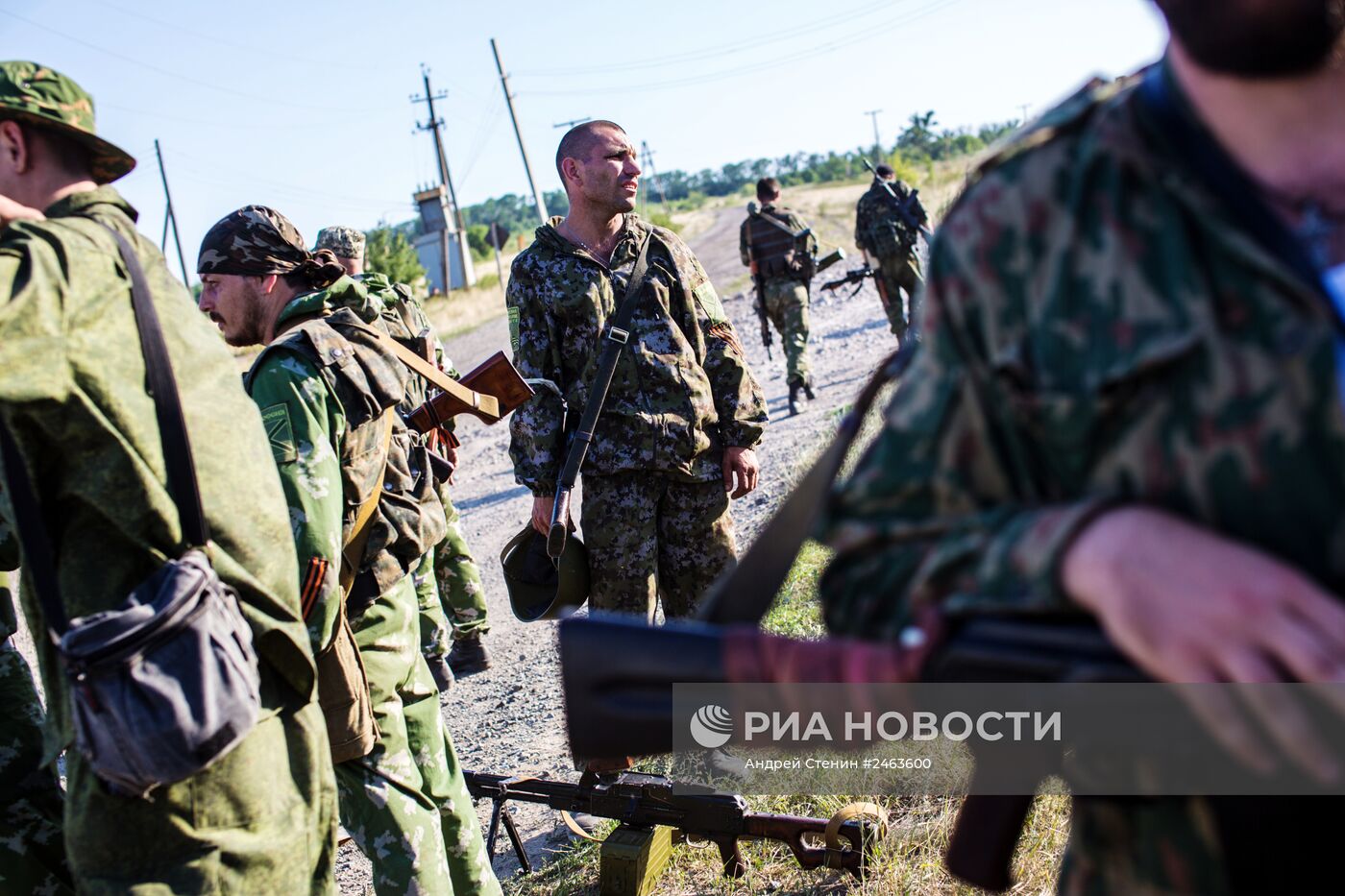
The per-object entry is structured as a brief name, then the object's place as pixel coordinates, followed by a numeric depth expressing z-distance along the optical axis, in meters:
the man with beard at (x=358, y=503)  2.87
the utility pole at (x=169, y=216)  46.28
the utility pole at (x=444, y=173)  49.33
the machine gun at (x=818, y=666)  1.08
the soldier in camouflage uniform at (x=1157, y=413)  1.00
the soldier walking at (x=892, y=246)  12.47
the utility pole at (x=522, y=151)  31.88
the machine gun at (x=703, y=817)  3.35
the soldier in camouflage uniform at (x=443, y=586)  5.80
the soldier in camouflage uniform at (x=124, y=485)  2.10
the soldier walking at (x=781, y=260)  12.00
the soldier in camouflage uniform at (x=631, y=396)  4.20
